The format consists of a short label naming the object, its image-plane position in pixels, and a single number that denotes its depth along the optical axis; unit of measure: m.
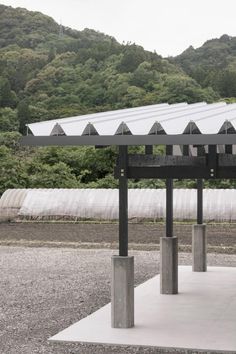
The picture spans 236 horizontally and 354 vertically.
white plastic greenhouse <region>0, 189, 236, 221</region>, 24.28
